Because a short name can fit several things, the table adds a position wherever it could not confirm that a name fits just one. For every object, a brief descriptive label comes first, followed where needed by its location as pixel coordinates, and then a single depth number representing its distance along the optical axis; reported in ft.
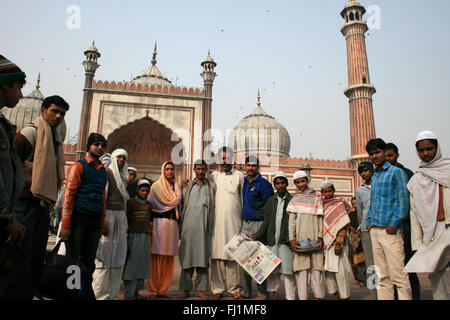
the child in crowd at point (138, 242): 9.55
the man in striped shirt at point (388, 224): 7.54
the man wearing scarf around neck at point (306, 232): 9.32
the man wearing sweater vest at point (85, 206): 7.31
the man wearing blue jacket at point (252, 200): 10.18
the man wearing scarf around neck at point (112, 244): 8.73
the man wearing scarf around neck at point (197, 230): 10.05
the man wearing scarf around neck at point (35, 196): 5.40
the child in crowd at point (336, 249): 9.56
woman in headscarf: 10.18
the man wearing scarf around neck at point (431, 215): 6.70
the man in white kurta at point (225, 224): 10.17
